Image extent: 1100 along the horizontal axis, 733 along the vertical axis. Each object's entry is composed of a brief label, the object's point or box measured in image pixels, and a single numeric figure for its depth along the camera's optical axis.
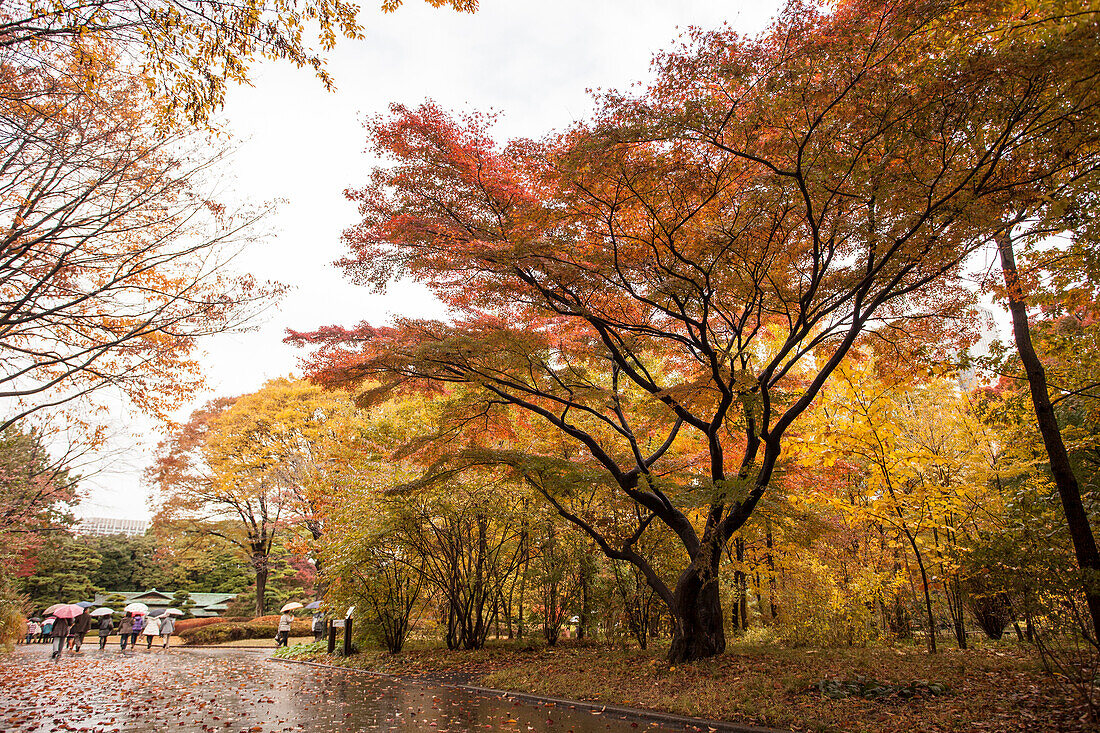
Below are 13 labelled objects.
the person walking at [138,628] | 18.23
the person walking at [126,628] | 17.91
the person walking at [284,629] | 16.14
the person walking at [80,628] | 17.52
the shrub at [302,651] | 14.43
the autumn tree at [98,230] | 5.37
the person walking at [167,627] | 18.64
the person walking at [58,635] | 14.77
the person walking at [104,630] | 17.69
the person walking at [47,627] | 22.58
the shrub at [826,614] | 10.10
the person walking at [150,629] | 18.66
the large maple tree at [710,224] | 5.55
